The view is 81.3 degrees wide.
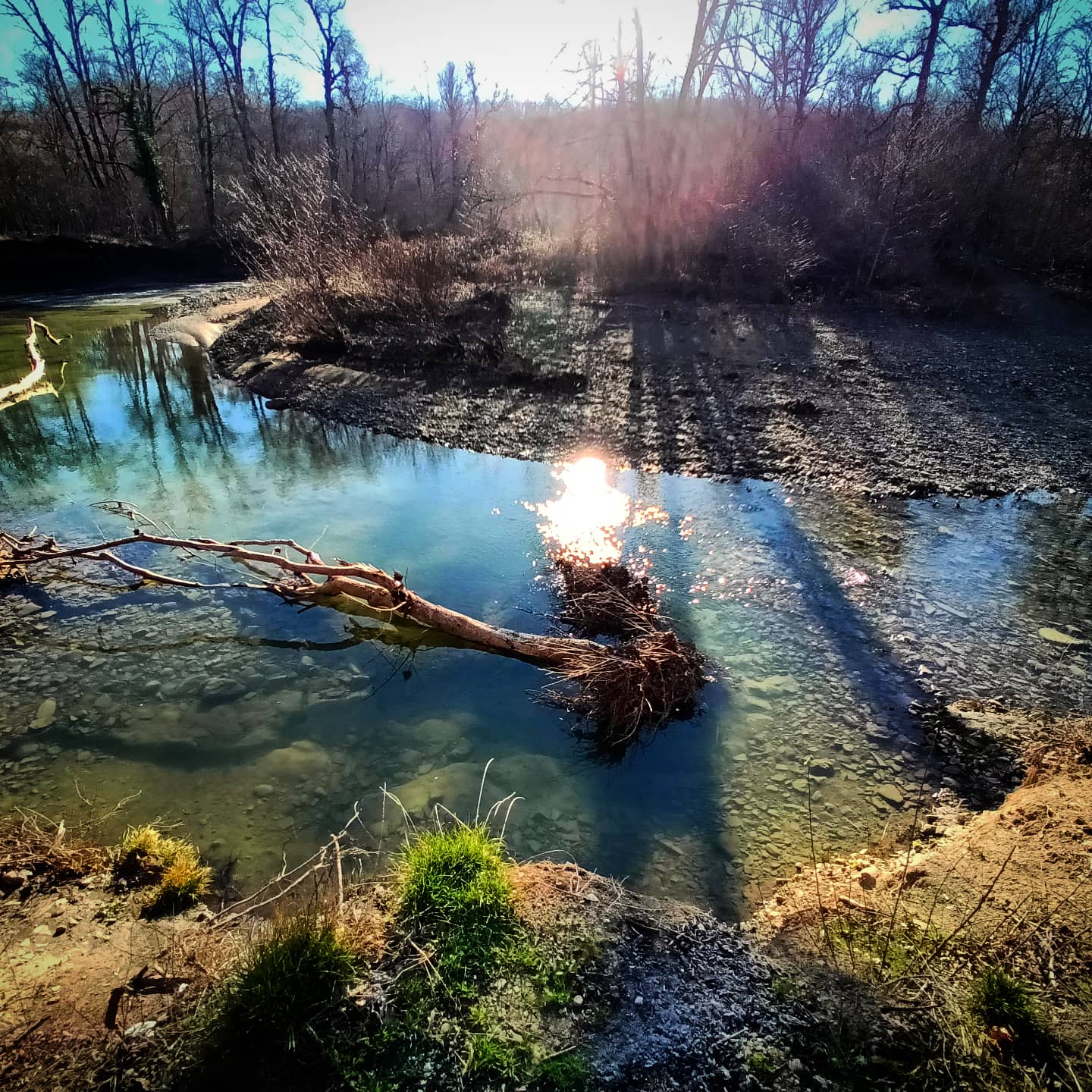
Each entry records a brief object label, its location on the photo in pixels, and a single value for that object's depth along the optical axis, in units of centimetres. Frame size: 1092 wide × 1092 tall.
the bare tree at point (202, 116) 2658
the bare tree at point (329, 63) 2464
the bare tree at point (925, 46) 1634
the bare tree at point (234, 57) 2636
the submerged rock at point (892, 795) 329
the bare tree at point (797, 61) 1802
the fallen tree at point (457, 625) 388
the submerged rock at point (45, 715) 379
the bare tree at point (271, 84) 2627
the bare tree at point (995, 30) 1661
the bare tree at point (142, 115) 2409
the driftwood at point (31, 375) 1009
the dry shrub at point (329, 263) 1116
